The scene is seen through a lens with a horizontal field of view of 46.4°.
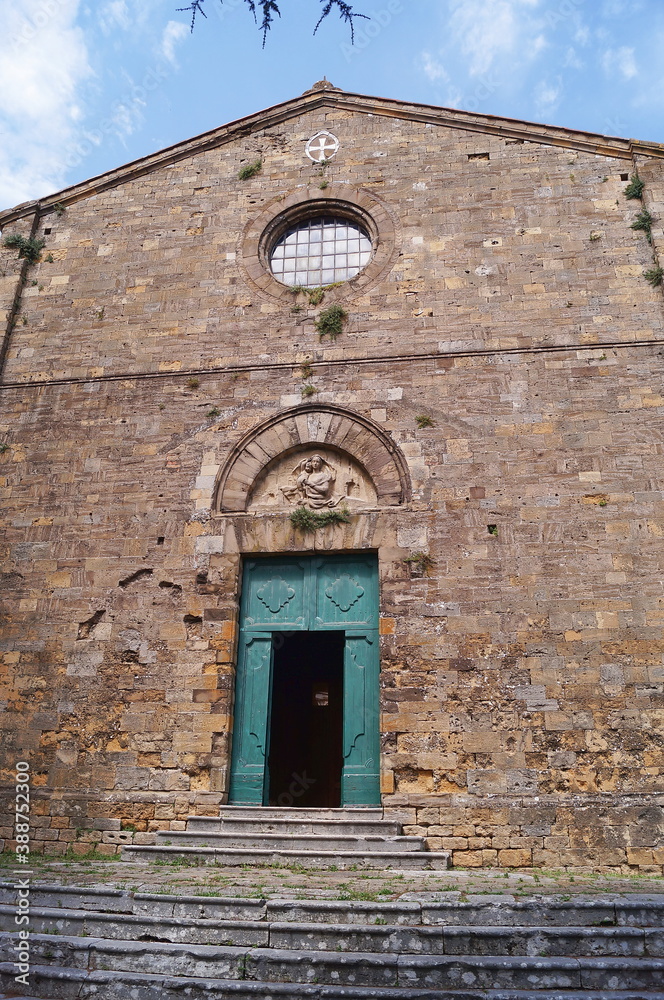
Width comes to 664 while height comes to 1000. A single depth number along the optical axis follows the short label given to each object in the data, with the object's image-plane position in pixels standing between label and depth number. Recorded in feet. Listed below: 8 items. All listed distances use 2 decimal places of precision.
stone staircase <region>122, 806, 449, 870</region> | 23.03
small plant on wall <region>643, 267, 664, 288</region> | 31.42
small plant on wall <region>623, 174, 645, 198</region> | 33.27
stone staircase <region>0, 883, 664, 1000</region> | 15.46
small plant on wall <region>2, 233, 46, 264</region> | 37.19
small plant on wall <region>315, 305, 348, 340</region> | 32.58
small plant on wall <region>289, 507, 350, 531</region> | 29.58
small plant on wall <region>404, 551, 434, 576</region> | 28.30
